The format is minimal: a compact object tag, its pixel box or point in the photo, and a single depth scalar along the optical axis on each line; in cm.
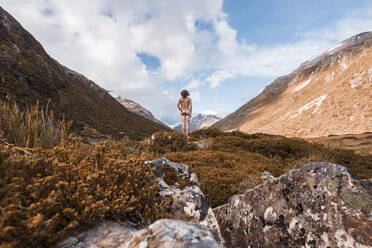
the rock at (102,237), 134
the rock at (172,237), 112
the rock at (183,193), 235
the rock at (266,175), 533
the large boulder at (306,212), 191
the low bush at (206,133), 1201
